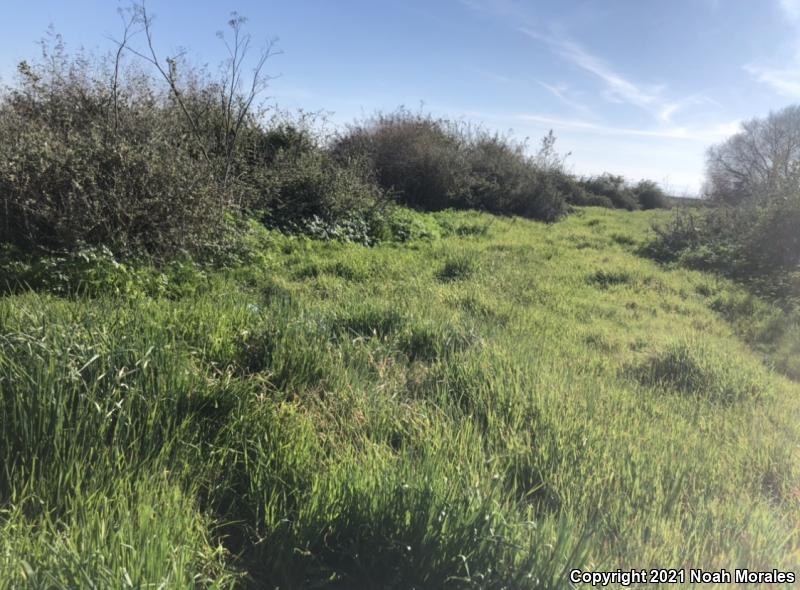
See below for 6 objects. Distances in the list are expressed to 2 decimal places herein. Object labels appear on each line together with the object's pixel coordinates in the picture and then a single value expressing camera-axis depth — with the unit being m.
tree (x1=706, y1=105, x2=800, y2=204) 23.01
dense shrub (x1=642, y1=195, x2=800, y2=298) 9.23
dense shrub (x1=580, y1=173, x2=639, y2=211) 29.73
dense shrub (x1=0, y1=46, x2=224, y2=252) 5.44
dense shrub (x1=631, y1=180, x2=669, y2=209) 31.81
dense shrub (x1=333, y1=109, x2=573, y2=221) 16.16
